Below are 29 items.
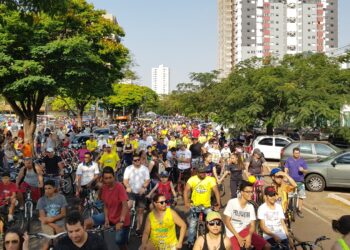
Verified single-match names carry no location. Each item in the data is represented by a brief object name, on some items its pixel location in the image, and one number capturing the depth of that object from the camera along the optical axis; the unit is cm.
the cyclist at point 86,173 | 994
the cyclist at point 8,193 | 827
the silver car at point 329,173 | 1455
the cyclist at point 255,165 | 1138
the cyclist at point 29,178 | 968
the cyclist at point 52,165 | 1144
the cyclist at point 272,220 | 607
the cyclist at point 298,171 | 1087
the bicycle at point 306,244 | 555
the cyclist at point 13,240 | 427
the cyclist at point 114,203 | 654
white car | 2348
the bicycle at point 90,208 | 851
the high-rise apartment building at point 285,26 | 11675
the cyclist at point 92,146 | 1722
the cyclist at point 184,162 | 1342
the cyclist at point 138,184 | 880
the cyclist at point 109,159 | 1223
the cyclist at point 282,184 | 900
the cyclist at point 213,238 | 477
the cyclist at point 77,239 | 430
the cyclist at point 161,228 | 540
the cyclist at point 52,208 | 641
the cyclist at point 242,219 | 577
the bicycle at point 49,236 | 508
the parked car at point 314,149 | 1794
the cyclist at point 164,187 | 848
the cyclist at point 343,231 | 400
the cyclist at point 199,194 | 753
